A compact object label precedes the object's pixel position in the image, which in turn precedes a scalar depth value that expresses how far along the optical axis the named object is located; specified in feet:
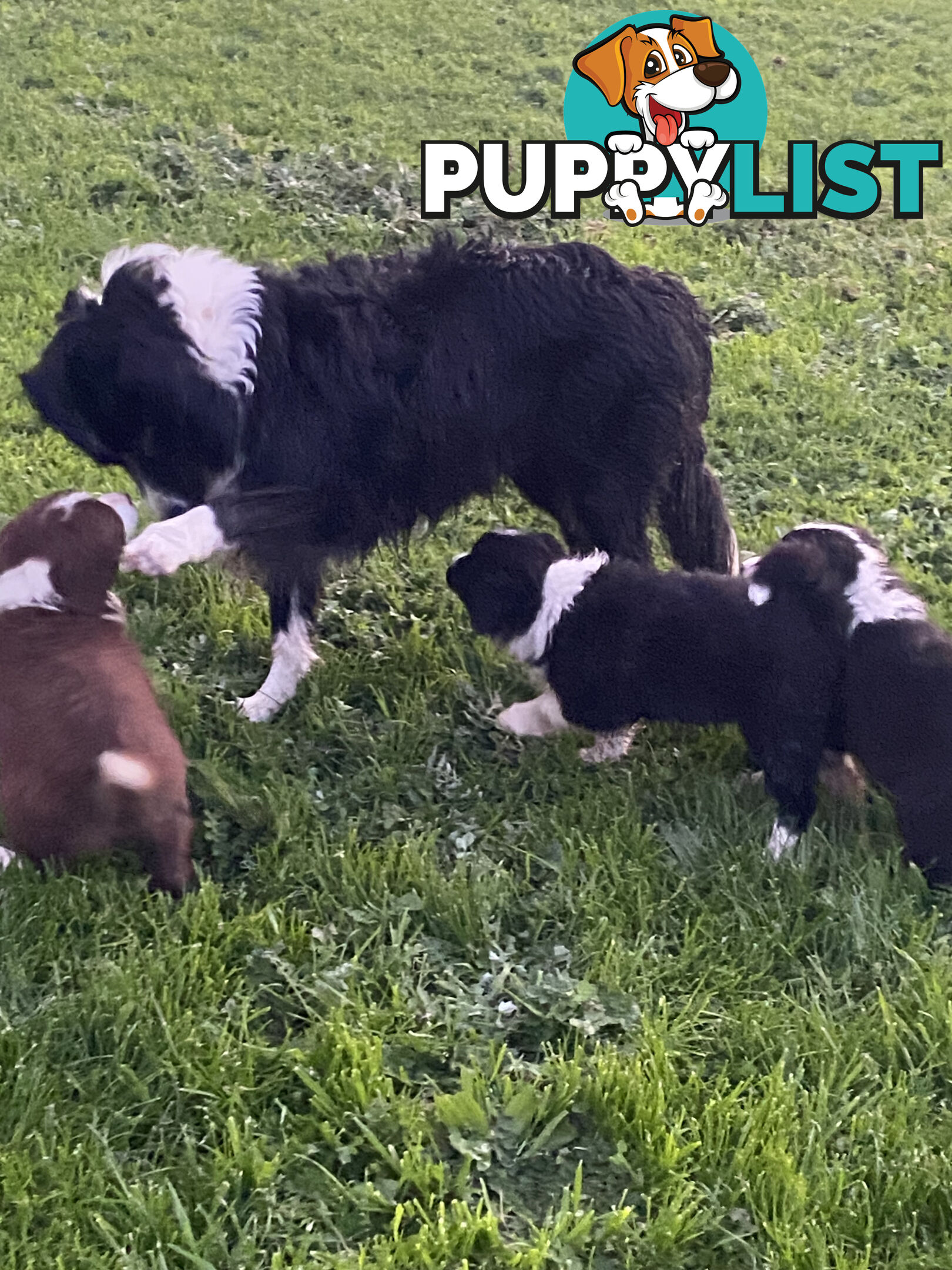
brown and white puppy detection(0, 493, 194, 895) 7.61
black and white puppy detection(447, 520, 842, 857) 9.10
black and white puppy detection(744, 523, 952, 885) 8.45
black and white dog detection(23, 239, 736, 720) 8.89
